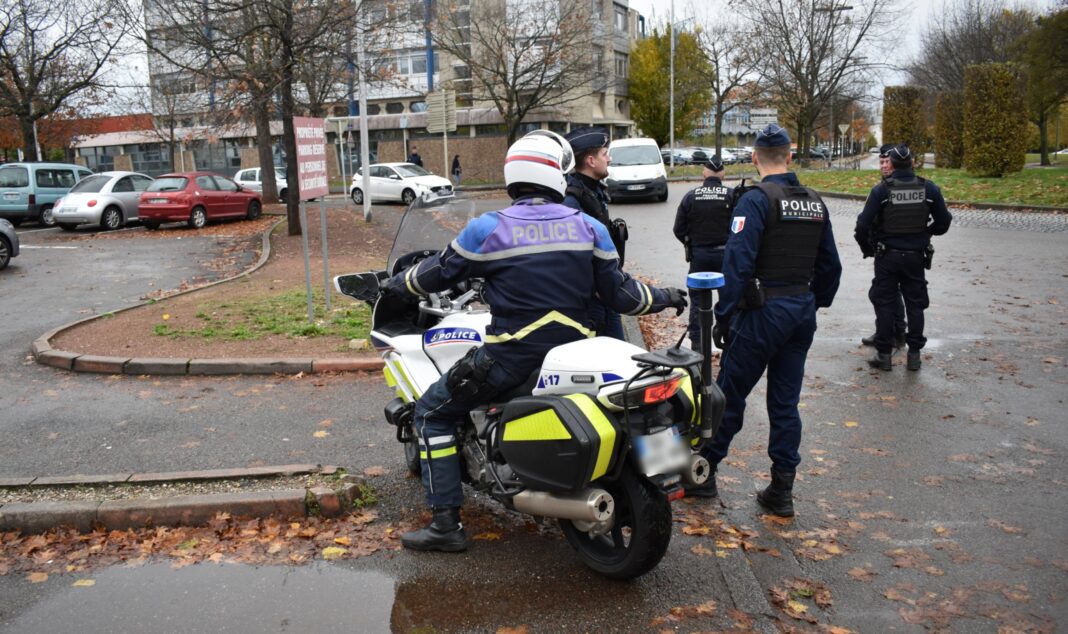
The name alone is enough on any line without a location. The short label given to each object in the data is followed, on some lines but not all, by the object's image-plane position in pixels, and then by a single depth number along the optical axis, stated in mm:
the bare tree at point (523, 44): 40750
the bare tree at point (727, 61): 51062
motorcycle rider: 4016
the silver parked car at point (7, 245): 15703
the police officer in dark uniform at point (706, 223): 8078
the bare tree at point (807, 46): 46625
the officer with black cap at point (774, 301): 4789
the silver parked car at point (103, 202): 22891
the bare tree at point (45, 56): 29891
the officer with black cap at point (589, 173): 5527
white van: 26797
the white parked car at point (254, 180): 34844
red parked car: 22703
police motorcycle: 3641
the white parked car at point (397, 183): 31359
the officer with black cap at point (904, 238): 7805
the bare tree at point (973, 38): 47938
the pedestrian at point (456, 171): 44212
